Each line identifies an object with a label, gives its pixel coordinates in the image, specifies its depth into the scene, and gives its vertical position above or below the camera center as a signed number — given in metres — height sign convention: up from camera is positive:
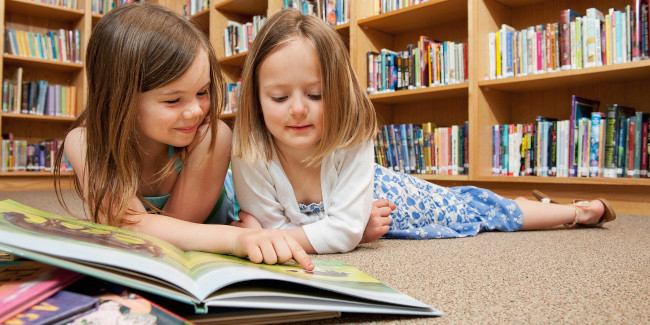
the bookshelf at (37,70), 3.33 +0.73
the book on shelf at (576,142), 1.86 +0.07
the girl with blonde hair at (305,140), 0.88 +0.04
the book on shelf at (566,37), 1.88 +0.51
